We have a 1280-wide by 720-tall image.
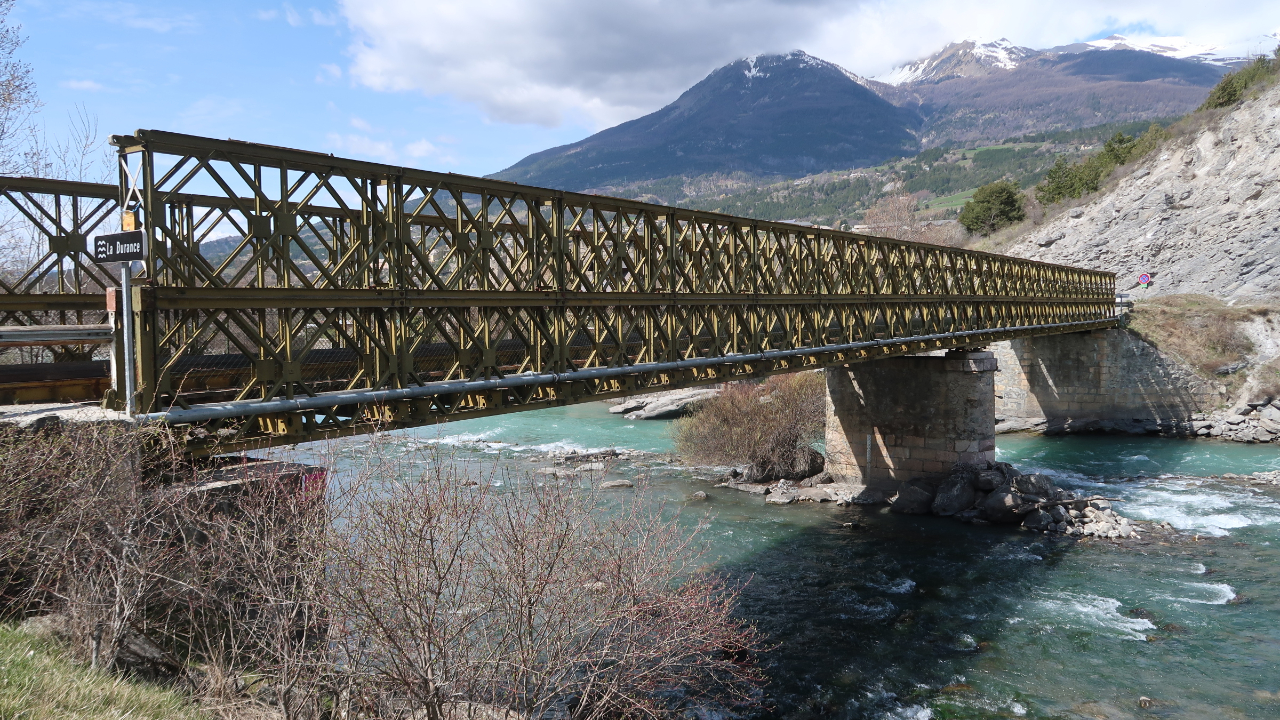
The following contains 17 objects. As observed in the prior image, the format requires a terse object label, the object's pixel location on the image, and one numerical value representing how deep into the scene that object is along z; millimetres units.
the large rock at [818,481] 26953
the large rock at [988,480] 23531
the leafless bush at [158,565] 6621
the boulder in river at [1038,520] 21562
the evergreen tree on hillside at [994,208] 69625
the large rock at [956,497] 23500
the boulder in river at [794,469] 27453
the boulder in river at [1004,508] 22438
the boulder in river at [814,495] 25609
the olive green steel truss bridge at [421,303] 7637
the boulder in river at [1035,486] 23125
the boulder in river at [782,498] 25000
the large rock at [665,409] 43219
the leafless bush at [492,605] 7062
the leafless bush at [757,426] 28094
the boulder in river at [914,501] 24094
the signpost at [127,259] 6633
